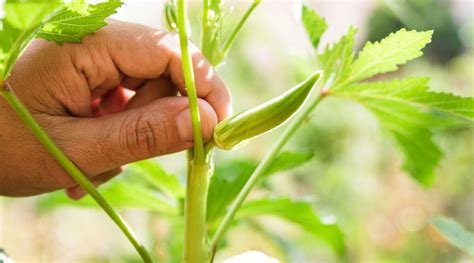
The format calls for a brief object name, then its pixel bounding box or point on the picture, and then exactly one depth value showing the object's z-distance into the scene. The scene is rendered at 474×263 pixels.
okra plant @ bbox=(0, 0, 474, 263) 0.47
